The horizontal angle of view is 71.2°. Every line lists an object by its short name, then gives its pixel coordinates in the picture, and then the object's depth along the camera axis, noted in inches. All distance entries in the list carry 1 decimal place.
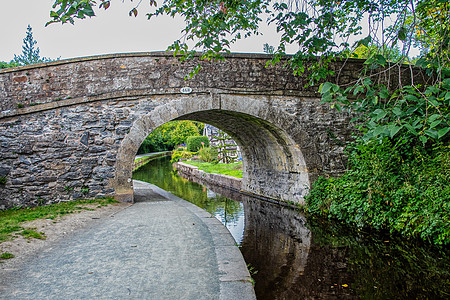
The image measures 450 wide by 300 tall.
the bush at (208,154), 799.7
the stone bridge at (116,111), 267.0
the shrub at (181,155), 1005.2
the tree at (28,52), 1583.4
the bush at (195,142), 1146.0
